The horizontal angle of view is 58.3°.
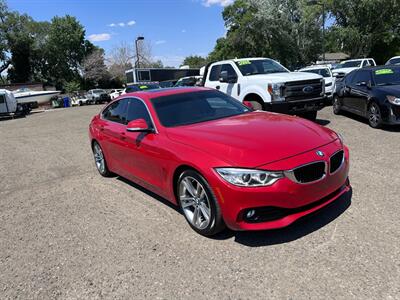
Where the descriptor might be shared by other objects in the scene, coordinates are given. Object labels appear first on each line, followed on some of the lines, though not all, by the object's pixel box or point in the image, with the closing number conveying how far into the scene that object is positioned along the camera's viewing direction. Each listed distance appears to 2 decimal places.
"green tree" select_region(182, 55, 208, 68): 112.57
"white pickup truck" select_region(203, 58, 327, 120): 8.62
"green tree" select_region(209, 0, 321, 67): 37.12
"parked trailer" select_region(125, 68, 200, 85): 38.56
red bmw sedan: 3.40
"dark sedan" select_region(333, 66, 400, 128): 8.24
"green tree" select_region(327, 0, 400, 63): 38.10
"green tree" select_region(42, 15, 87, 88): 61.97
